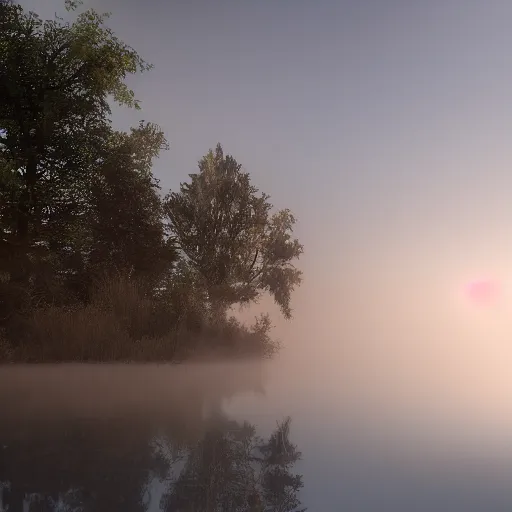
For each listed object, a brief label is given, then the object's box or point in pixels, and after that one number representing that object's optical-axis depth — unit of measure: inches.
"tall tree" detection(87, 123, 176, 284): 1040.8
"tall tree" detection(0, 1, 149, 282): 839.1
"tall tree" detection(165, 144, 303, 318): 1454.2
